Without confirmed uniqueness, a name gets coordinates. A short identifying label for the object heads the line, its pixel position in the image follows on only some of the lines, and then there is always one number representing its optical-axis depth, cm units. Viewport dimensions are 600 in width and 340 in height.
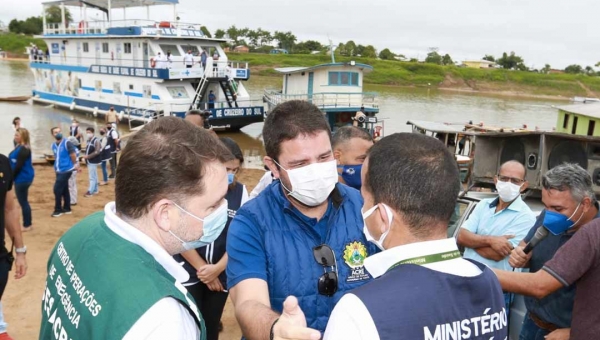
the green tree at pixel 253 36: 8244
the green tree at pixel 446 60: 7450
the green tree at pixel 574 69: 7081
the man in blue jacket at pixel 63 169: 820
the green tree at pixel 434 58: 7509
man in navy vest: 134
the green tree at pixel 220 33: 7726
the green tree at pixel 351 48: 7425
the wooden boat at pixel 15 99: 2944
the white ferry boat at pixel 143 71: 2153
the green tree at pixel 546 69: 7170
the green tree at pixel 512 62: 7331
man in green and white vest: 128
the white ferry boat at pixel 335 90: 2153
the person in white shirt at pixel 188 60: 2198
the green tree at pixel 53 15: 8029
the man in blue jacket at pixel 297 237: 206
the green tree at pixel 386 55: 7269
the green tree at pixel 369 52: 7250
